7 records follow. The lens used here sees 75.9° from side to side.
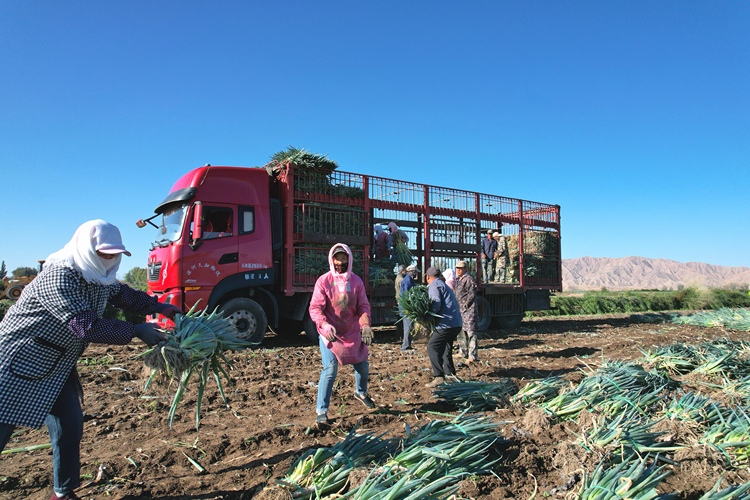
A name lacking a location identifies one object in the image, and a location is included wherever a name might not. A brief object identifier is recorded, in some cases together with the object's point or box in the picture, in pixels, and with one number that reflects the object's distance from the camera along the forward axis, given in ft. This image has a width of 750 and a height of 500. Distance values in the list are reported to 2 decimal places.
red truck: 28.27
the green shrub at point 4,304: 38.93
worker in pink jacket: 14.66
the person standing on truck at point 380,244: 36.42
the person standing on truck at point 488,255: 42.22
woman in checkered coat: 8.75
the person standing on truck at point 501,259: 45.14
